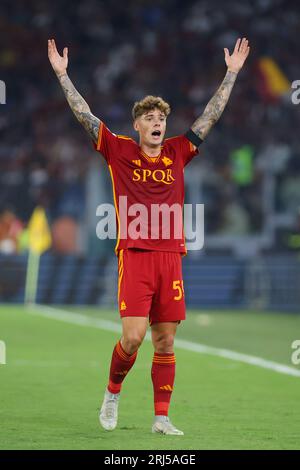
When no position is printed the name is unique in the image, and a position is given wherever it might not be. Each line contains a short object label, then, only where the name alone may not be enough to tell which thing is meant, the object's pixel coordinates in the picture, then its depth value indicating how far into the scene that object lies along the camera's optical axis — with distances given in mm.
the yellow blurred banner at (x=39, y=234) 26153
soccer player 9031
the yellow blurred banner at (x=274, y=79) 31453
